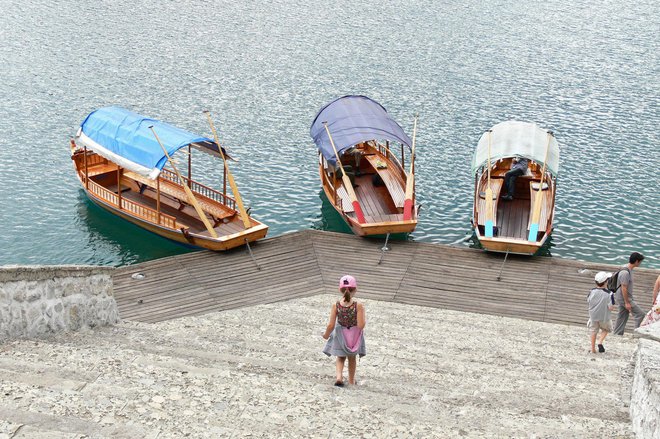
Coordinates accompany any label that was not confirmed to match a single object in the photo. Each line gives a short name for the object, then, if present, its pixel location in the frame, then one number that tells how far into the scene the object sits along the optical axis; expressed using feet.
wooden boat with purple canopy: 89.45
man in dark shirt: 95.61
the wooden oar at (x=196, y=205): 84.84
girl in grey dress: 40.96
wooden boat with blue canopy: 87.51
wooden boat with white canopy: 84.58
